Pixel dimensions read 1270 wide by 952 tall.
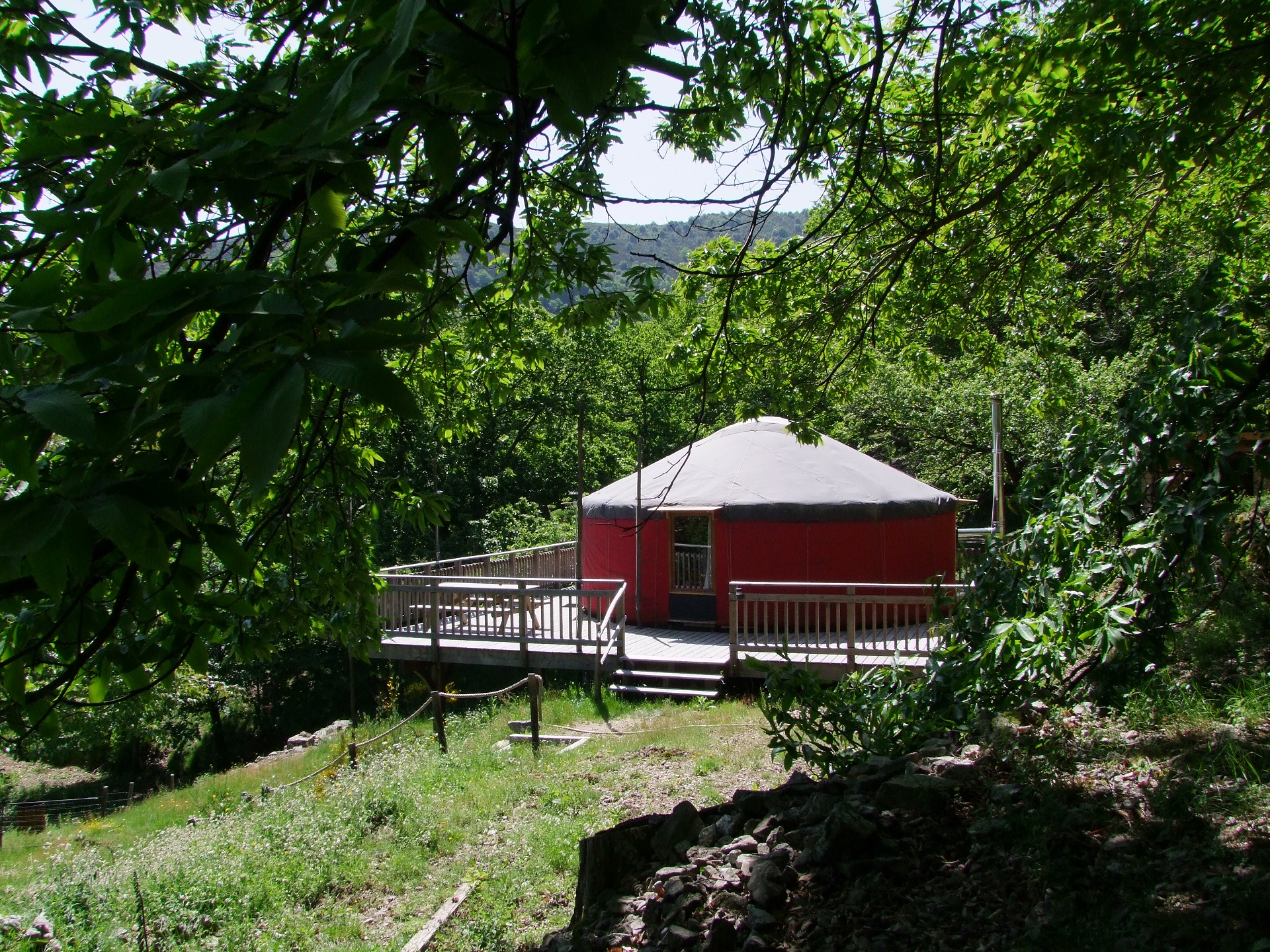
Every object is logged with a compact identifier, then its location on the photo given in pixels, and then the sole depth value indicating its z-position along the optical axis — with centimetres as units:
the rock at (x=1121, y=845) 276
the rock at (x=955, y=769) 347
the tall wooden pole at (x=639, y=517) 997
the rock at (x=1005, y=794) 317
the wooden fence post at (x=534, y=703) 833
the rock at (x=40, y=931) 473
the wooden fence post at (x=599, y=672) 1035
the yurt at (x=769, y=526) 1301
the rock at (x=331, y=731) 1199
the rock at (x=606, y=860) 368
